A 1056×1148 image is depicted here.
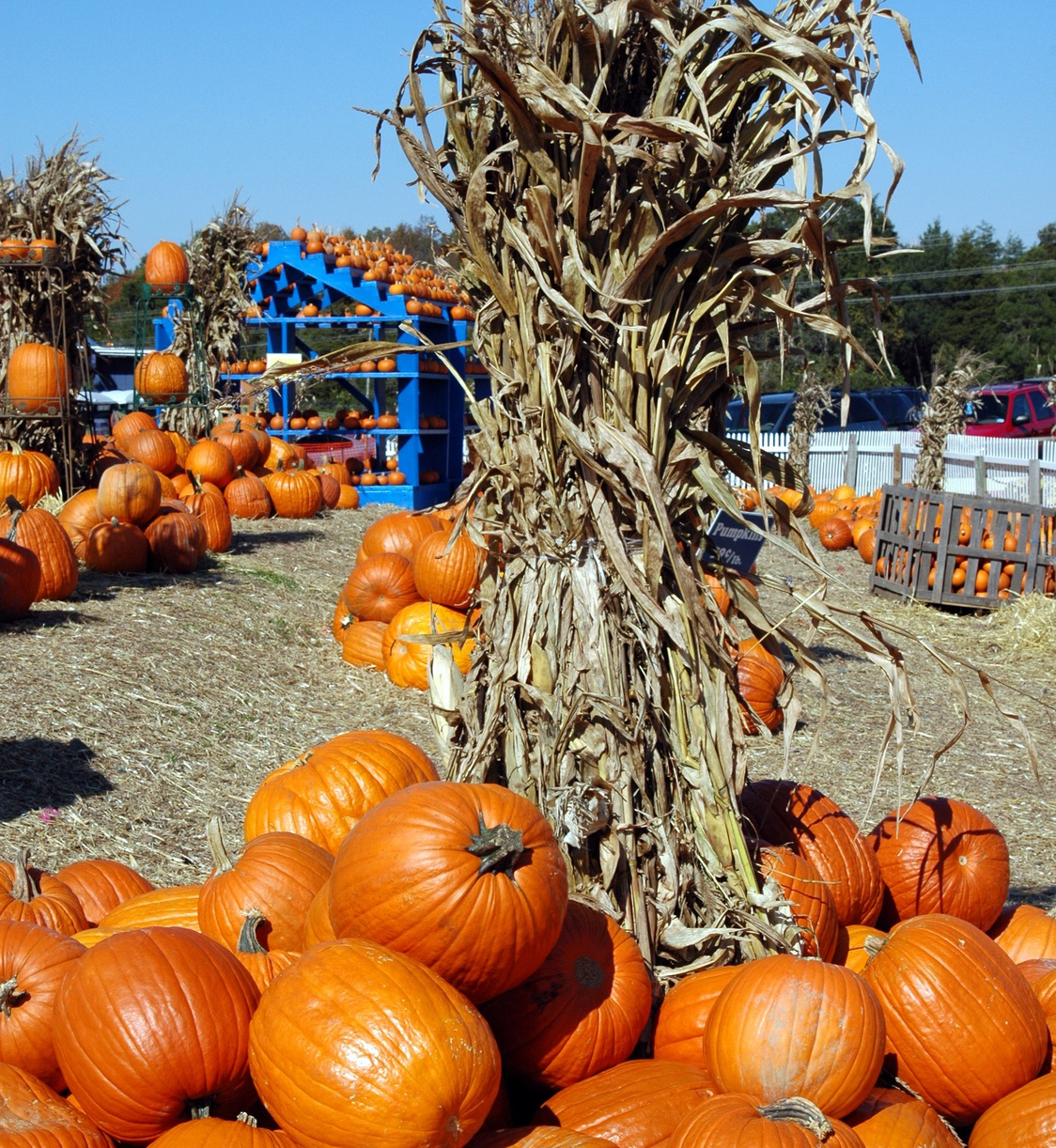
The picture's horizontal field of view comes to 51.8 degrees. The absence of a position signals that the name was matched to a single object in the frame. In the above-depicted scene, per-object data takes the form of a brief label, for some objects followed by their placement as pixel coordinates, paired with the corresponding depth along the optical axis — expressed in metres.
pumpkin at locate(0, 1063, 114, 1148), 1.91
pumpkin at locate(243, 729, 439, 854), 3.23
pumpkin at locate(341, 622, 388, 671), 7.40
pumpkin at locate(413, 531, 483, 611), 7.10
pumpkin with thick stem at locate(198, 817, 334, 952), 2.51
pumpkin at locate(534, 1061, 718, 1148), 2.11
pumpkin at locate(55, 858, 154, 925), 3.17
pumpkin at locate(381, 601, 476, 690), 6.95
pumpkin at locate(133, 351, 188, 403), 13.46
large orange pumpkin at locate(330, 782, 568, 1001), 2.09
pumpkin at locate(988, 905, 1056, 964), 3.15
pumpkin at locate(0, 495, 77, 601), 7.18
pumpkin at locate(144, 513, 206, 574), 8.82
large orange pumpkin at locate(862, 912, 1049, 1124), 2.37
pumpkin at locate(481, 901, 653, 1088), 2.29
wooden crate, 11.24
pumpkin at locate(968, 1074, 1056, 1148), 2.14
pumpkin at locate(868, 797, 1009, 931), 3.20
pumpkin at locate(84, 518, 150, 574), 8.50
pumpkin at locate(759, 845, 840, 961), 2.73
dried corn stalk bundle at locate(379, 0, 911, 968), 2.58
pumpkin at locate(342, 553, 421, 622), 7.61
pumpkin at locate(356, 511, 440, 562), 8.32
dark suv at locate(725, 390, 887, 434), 25.11
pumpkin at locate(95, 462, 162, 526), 8.54
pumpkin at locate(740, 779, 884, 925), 3.01
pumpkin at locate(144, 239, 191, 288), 15.69
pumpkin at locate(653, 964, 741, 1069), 2.44
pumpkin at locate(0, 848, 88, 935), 2.80
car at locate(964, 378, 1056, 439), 24.84
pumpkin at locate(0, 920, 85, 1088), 2.24
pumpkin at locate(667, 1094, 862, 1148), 1.88
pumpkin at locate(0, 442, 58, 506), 9.16
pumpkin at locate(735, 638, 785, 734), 6.65
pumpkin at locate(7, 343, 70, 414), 9.72
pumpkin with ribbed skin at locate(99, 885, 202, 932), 2.68
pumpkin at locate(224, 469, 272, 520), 12.02
